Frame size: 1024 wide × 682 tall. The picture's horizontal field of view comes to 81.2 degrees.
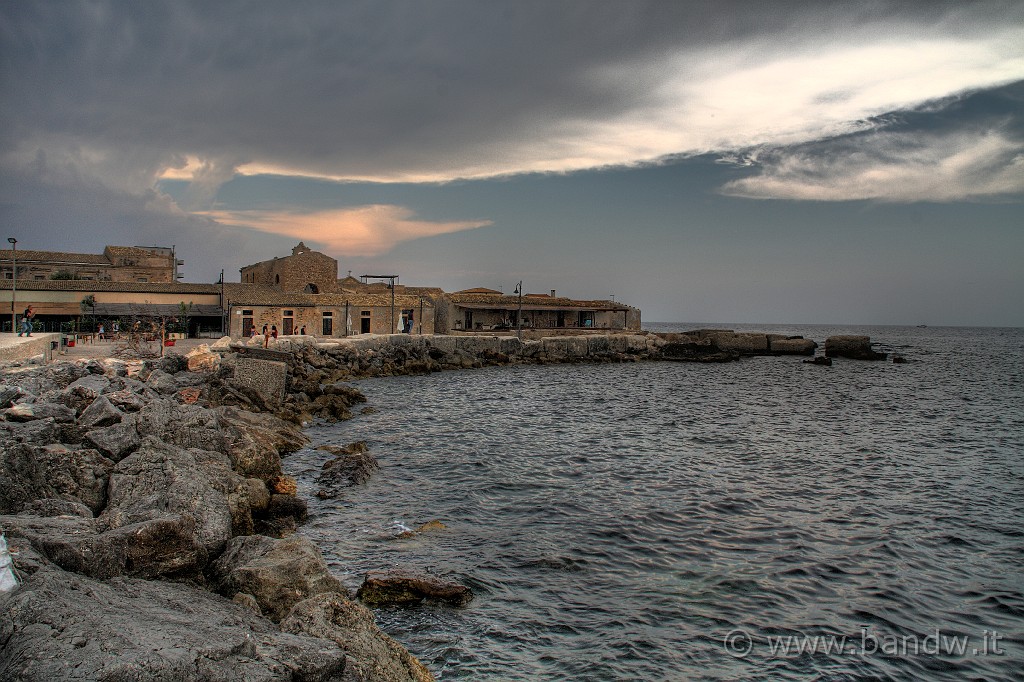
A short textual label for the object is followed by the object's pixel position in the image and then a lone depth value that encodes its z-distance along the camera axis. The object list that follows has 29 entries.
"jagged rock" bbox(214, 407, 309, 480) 10.64
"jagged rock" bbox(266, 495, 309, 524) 9.91
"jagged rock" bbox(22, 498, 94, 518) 6.11
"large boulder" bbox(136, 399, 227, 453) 9.84
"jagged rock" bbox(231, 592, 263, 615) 5.48
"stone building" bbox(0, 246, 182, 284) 50.84
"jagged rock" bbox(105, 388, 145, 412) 10.65
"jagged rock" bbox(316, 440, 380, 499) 12.09
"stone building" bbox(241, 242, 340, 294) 51.06
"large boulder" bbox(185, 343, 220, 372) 20.89
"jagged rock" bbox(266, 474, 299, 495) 10.95
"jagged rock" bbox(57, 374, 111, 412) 10.41
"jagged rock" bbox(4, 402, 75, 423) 8.74
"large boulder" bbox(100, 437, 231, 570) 6.28
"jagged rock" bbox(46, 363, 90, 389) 13.26
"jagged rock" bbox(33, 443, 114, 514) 6.97
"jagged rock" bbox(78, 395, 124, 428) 9.11
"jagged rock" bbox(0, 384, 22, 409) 9.65
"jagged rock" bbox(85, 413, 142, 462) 8.36
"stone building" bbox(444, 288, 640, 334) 55.75
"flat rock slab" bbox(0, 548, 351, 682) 3.35
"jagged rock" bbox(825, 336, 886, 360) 59.56
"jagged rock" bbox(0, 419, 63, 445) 7.70
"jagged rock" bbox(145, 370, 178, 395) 17.15
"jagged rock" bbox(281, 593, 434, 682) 4.71
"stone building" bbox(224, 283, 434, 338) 43.25
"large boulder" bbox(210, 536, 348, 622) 5.77
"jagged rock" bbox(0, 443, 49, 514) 6.23
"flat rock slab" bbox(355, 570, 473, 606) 7.23
